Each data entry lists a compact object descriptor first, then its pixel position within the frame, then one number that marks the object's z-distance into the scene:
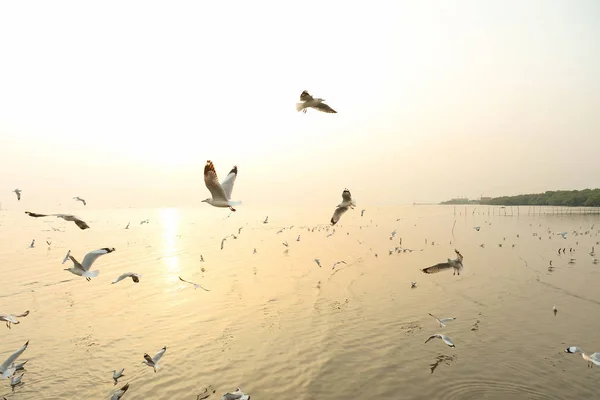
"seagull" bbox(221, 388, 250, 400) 9.11
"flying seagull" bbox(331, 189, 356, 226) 10.98
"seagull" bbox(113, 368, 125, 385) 11.94
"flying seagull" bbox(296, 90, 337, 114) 8.41
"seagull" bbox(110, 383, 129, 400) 10.64
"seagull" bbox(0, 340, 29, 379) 10.53
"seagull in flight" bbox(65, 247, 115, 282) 10.74
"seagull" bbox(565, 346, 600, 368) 10.54
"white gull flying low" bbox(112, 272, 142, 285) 11.83
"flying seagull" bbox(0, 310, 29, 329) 10.55
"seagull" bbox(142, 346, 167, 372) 10.85
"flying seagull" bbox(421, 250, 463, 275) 12.02
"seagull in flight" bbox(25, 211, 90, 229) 9.70
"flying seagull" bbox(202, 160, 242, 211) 8.54
